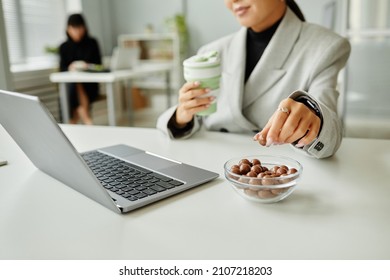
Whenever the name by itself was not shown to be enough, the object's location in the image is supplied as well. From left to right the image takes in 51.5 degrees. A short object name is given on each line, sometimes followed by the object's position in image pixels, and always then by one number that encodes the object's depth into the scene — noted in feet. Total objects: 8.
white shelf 17.54
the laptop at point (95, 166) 2.08
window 14.24
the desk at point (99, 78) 12.37
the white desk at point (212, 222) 1.83
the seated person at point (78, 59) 14.34
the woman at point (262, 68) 3.85
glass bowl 2.18
